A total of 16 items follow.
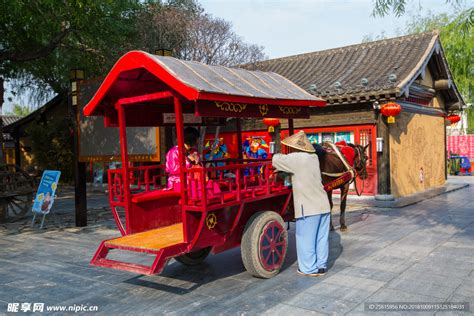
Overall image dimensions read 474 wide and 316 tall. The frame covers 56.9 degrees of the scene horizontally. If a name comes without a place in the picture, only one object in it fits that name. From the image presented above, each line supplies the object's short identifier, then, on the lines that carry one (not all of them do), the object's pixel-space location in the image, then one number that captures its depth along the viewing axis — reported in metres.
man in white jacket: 5.00
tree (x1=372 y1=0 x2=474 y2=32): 6.14
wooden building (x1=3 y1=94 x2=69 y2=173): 20.01
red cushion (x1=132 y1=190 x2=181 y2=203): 5.06
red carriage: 4.39
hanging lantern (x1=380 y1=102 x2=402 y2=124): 10.71
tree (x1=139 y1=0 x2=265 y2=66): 14.48
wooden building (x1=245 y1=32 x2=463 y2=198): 11.34
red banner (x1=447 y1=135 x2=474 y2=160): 22.95
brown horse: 7.13
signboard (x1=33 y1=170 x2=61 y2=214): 8.45
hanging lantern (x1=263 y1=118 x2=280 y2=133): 12.61
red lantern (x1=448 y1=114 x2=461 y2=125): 15.76
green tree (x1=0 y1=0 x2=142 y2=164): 7.90
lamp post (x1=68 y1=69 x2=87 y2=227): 8.45
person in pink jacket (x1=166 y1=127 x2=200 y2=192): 5.46
